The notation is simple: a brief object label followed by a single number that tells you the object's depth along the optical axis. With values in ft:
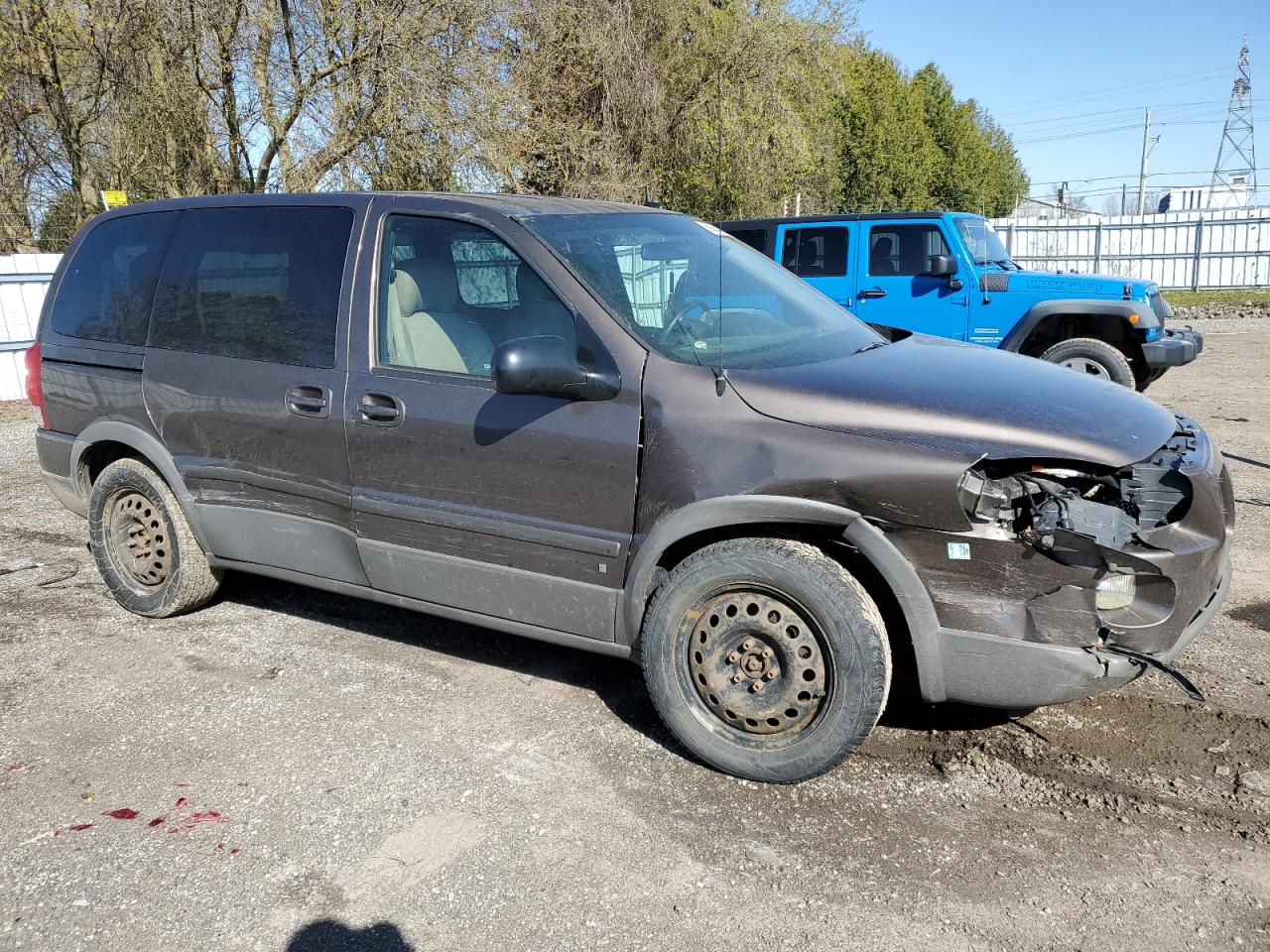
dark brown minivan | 10.33
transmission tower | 190.80
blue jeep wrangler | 32.30
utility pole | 177.00
